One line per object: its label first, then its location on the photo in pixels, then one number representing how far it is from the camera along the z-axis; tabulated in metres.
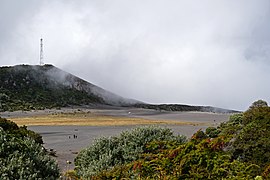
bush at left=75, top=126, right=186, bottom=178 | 8.88
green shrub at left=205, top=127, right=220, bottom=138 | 19.26
